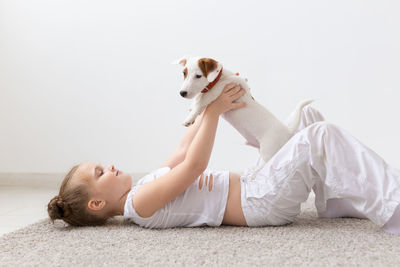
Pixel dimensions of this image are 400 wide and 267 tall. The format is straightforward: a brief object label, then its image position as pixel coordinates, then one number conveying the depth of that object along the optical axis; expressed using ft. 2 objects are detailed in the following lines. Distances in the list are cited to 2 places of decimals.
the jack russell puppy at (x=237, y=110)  4.54
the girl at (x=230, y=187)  4.21
